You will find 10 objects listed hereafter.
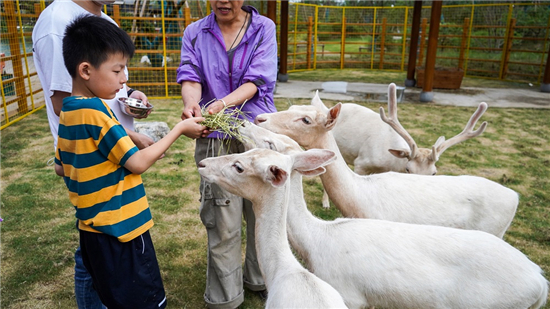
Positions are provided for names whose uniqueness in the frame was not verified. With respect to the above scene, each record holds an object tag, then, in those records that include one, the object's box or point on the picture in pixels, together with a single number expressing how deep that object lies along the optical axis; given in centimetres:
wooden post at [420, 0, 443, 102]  1033
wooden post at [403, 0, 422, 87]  1329
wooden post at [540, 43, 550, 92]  1288
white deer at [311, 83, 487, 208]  408
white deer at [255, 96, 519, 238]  313
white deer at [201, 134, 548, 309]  230
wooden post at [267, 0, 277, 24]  1075
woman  286
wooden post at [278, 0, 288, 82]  1449
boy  196
